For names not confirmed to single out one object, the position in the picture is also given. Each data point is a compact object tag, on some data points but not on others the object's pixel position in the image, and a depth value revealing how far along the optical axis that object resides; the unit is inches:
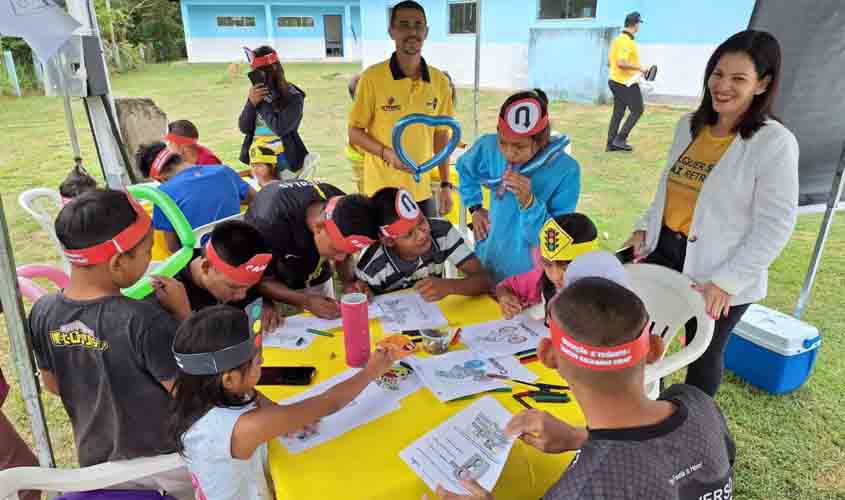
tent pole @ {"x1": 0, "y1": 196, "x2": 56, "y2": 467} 57.6
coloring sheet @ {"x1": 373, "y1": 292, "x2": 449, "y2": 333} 84.7
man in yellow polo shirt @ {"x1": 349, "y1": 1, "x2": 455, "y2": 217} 128.5
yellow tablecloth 52.7
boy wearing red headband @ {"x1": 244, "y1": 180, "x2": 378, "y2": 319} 86.6
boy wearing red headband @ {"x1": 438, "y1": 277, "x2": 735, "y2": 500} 41.6
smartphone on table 70.4
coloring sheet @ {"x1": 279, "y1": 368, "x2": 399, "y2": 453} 59.4
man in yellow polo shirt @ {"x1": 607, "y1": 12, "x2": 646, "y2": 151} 306.2
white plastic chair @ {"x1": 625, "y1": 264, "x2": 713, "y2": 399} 83.0
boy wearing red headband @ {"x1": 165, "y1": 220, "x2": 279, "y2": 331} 74.3
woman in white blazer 81.0
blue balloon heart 122.4
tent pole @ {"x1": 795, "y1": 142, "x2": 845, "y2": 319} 131.4
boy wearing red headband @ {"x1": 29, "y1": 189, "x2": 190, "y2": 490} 61.3
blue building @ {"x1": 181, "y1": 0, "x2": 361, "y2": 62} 979.9
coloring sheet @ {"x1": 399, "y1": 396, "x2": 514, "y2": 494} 54.0
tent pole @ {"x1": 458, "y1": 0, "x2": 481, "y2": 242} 150.3
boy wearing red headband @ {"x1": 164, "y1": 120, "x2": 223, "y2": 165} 153.4
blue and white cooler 115.2
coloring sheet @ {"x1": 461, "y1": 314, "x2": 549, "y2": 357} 77.2
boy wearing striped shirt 90.5
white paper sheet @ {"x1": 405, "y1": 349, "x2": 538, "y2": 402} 67.0
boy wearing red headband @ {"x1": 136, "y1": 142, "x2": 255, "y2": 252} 122.0
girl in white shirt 54.4
